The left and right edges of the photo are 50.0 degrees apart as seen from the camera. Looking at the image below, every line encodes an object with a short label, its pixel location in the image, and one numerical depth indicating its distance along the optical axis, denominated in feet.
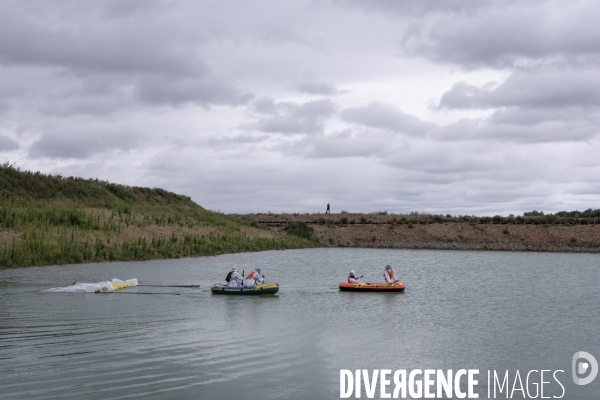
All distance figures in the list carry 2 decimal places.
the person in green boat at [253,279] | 99.35
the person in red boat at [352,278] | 105.60
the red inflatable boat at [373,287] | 103.55
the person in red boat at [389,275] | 105.74
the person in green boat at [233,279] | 98.63
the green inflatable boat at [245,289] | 97.40
